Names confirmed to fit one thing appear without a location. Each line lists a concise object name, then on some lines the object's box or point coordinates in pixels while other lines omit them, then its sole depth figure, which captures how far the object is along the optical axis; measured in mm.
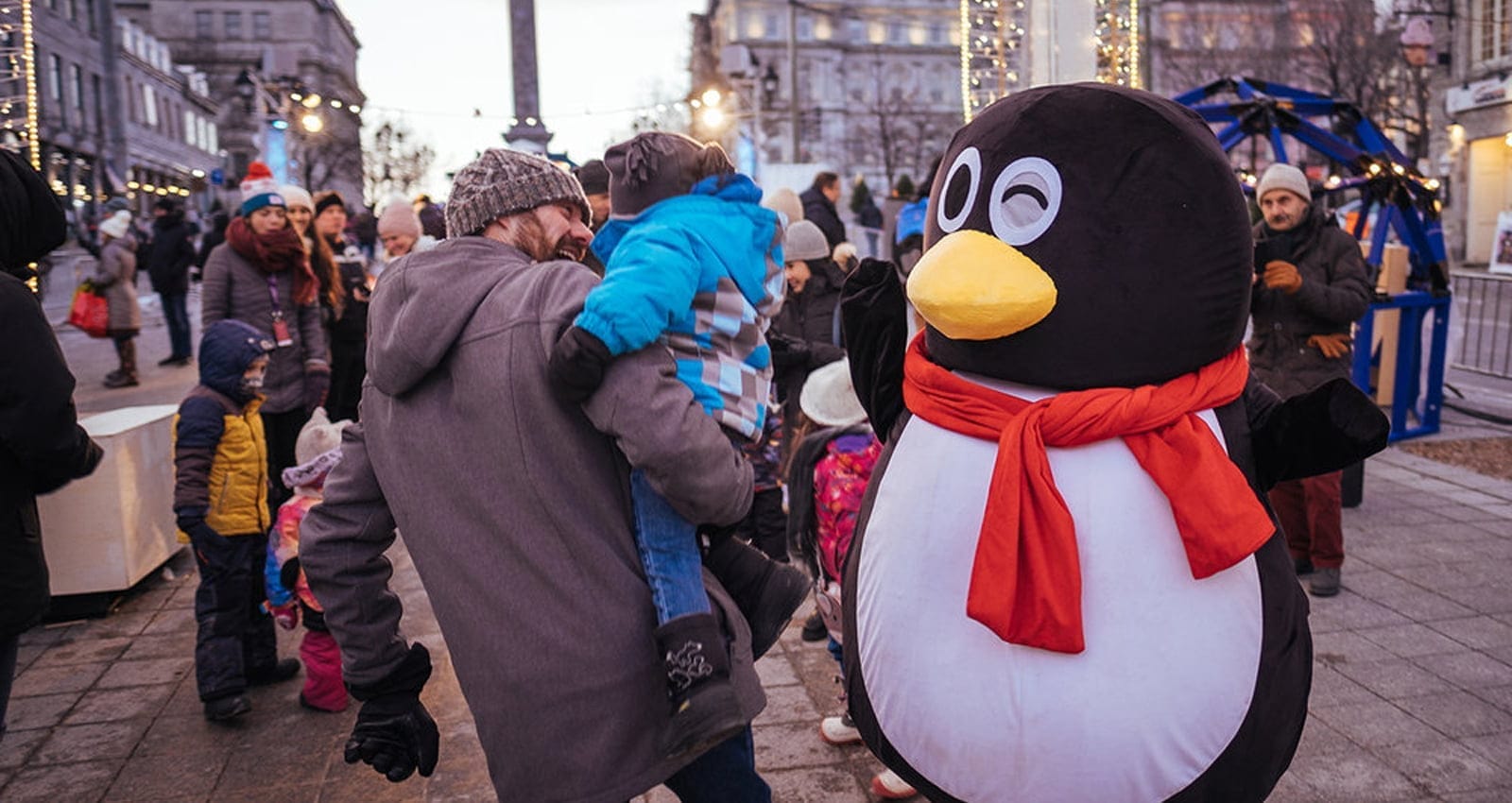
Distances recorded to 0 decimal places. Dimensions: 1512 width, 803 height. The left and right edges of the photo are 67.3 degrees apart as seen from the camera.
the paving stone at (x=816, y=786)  3562
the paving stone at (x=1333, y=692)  4086
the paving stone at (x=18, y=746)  4020
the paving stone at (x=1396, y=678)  4148
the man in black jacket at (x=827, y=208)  9836
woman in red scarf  5523
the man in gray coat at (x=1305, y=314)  5273
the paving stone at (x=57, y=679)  4652
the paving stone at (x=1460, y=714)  3820
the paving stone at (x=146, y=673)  4715
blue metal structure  8141
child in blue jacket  1925
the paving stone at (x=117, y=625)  5316
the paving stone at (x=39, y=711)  4328
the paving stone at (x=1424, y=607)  4926
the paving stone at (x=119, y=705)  4379
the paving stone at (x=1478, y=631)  4602
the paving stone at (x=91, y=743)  4047
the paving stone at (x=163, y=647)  5020
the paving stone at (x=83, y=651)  4977
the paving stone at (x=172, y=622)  5344
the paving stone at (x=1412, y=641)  4531
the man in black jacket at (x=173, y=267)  13375
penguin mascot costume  2018
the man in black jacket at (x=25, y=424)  2717
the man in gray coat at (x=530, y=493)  1979
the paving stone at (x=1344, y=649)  4496
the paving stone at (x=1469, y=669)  4215
